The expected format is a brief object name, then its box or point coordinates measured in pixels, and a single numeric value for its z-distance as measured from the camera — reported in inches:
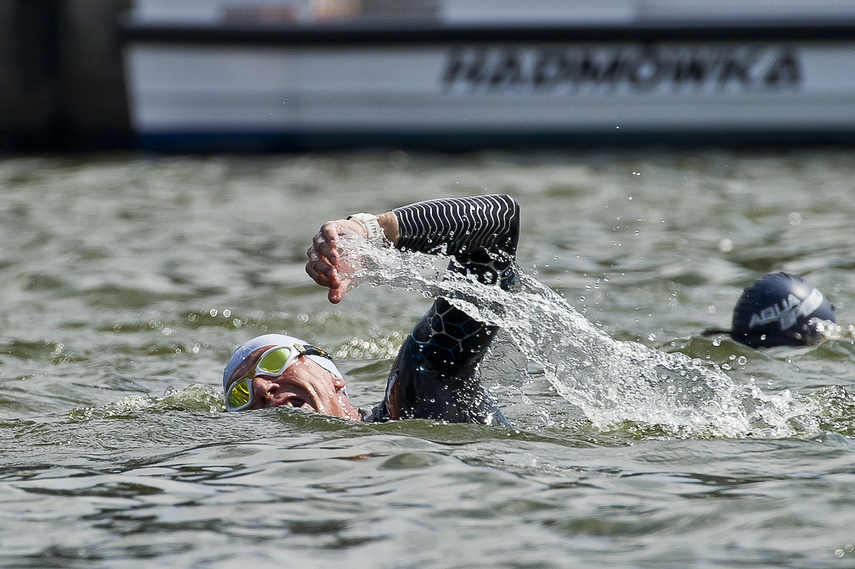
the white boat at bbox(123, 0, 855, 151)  1068.5
